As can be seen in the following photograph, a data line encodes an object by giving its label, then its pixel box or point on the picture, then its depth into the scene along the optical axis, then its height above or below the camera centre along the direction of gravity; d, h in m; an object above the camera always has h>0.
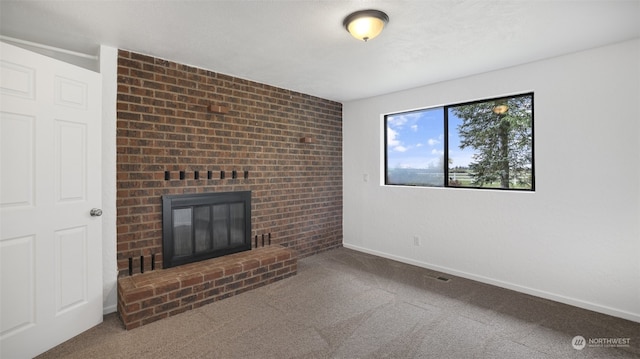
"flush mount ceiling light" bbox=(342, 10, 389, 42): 2.09 +1.13
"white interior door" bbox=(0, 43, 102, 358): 1.98 -0.16
